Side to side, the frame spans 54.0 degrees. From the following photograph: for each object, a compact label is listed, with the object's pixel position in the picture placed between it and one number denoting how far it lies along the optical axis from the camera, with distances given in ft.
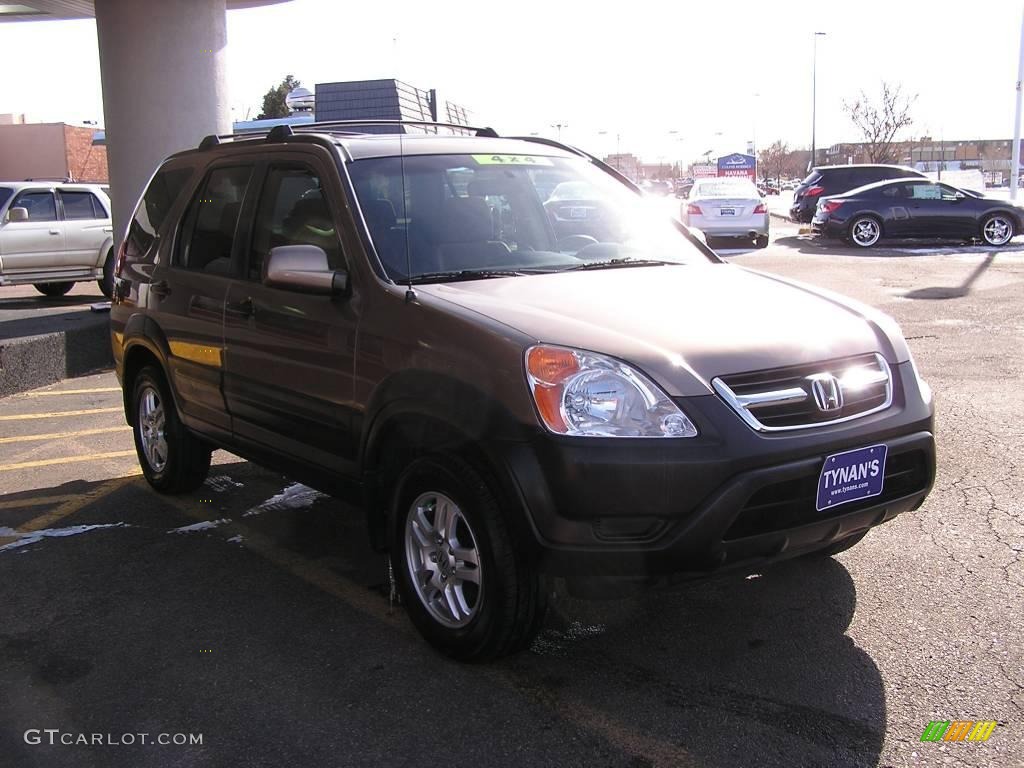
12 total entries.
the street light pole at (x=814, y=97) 197.91
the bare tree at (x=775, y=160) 319.10
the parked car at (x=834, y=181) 85.25
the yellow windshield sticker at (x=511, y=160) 15.12
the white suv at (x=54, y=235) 48.80
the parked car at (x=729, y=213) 68.49
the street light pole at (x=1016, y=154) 89.61
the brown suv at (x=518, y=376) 10.32
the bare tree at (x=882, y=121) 179.83
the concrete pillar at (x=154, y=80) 34.91
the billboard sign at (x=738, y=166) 188.85
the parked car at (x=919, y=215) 67.56
